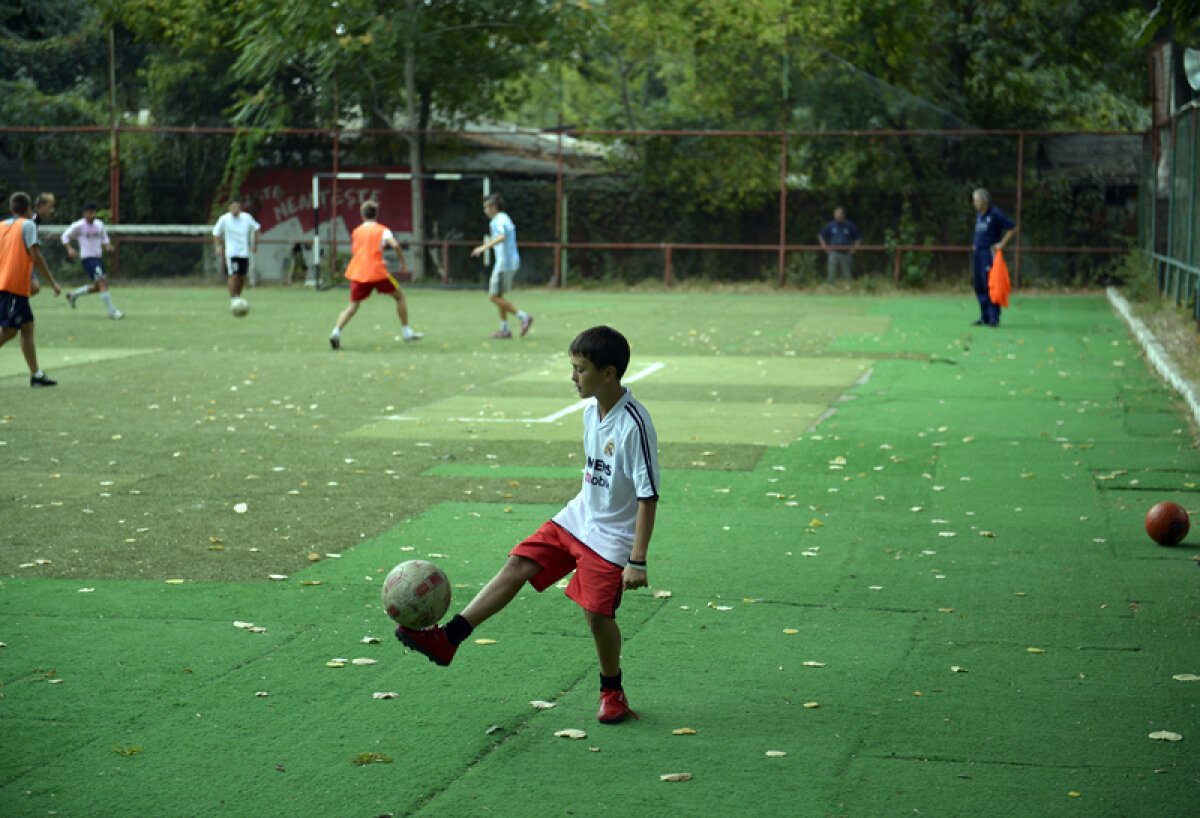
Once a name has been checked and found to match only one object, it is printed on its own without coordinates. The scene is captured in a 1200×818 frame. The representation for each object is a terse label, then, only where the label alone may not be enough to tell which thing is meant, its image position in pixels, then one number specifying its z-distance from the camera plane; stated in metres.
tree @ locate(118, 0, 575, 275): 32.19
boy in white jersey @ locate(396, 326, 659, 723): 4.80
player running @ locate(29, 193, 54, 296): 16.11
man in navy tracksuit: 21.55
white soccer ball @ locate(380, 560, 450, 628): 4.87
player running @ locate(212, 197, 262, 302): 24.08
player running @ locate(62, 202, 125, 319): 23.33
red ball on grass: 7.56
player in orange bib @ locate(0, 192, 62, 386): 13.80
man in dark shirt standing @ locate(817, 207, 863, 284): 30.66
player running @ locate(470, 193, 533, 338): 19.61
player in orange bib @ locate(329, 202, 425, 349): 18.61
